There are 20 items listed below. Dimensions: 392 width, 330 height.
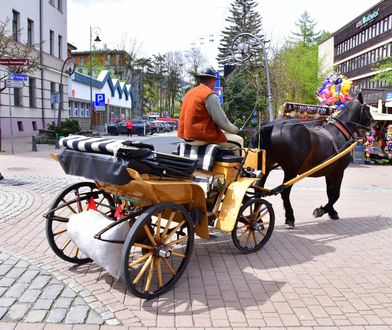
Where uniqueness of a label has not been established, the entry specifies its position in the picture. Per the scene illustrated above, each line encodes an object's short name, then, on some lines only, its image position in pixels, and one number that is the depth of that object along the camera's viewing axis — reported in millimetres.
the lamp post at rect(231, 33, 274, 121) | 17542
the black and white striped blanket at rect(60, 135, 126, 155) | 4168
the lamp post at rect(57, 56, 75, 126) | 32144
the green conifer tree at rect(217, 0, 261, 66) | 58250
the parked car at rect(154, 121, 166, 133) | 51300
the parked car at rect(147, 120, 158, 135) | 45269
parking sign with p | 41500
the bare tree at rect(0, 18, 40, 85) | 19155
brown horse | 6863
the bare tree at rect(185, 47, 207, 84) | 48394
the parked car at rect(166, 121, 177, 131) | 60031
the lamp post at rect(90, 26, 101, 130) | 39875
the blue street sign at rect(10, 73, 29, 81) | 15977
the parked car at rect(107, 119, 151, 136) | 41703
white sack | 4316
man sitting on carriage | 5221
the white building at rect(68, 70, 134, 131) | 43259
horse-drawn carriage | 4156
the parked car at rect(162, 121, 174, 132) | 55688
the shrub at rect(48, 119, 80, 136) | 25277
